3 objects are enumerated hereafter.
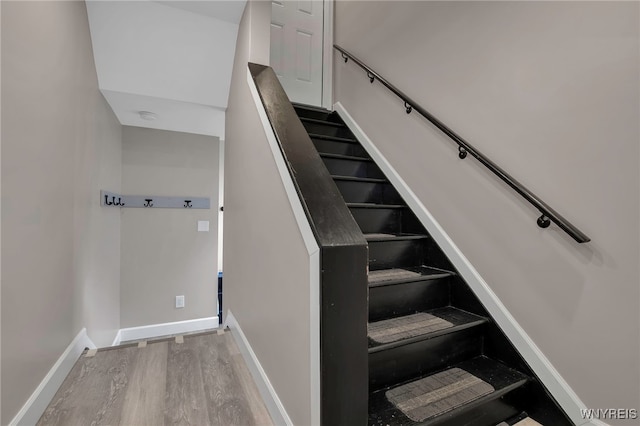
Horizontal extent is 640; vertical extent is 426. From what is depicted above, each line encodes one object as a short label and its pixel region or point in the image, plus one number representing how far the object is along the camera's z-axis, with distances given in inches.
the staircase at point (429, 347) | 47.7
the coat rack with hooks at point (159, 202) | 124.6
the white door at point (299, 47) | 116.4
